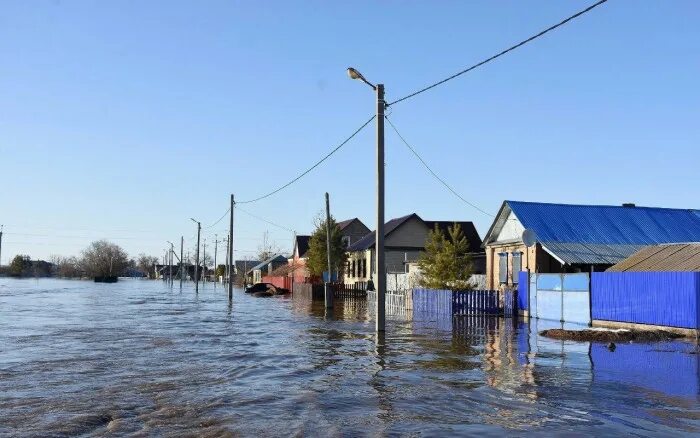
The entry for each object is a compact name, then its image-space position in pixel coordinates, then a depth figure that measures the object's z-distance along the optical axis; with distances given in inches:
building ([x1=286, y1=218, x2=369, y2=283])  3329.5
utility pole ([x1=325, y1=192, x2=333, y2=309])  1485.0
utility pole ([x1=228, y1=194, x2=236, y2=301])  2175.2
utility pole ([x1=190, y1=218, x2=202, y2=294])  3029.0
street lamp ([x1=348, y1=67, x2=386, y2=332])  791.1
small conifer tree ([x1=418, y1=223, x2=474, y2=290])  1279.5
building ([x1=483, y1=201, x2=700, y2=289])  1257.4
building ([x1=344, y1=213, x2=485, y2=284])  2404.0
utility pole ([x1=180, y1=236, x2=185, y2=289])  4292.3
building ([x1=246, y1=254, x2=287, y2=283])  4562.0
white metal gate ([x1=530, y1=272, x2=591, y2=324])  1015.0
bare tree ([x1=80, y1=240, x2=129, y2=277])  7298.2
